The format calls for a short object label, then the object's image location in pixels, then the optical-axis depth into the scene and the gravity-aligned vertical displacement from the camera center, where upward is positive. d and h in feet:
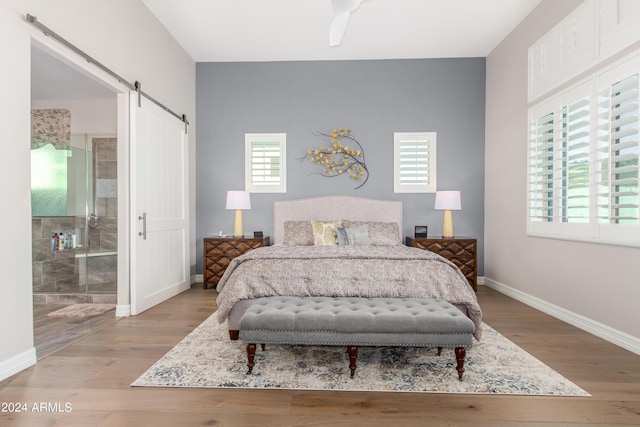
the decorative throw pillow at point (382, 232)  15.37 -1.00
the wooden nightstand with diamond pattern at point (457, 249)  16.38 -1.78
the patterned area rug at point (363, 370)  7.45 -3.51
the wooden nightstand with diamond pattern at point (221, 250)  16.67 -1.89
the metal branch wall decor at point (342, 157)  18.10 +2.46
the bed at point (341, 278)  9.87 -1.87
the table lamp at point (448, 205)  16.57 +0.15
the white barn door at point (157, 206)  12.72 +0.06
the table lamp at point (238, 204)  16.81 +0.17
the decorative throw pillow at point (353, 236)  14.62 -1.10
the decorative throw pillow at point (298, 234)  15.75 -1.11
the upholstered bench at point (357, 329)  7.66 -2.49
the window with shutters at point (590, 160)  9.43 +1.44
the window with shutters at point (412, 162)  18.06 +2.23
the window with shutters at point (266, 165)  18.29 +2.08
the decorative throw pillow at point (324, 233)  15.06 -1.01
